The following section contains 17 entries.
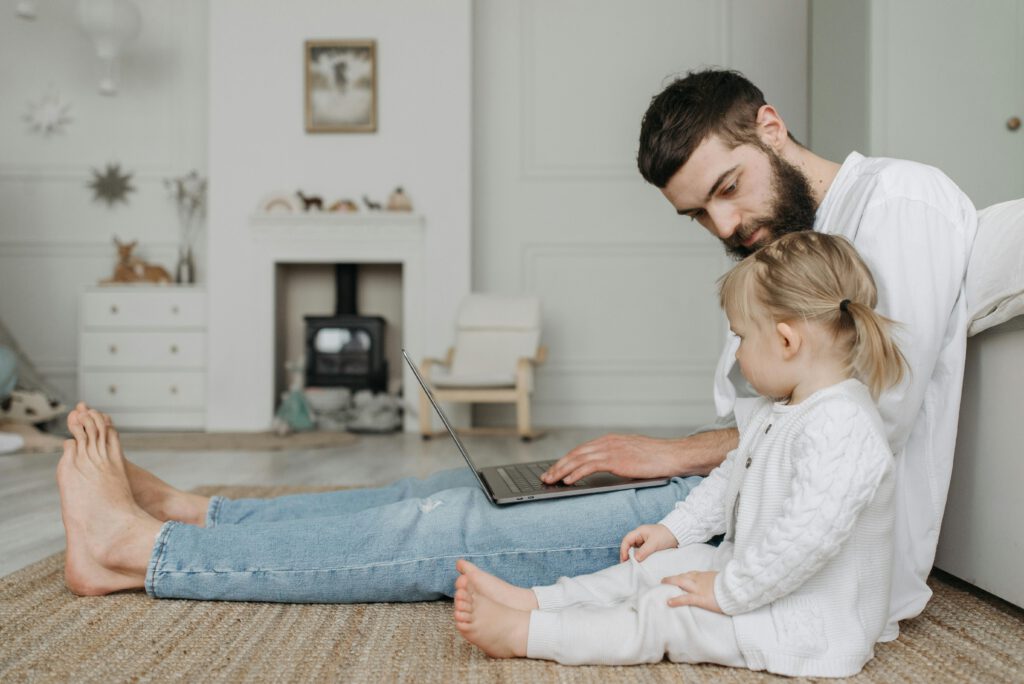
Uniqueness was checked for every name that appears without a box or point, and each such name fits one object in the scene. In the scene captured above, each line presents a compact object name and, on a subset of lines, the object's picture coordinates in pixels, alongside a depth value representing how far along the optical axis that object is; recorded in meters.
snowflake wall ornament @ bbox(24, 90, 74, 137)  4.91
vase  4.76
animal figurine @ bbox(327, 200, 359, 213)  4.53
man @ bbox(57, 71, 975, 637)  1.12
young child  0.93
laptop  1.21
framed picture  4.63
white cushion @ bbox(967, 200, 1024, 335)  1.11
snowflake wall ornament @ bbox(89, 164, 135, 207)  4.91
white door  3.53
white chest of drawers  4.48
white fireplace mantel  4.52
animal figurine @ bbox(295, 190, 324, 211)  4.55
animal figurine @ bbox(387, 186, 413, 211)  4.55
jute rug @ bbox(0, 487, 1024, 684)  0.99
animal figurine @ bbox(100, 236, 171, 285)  4.61
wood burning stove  4.54
